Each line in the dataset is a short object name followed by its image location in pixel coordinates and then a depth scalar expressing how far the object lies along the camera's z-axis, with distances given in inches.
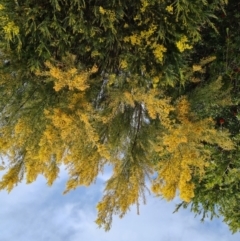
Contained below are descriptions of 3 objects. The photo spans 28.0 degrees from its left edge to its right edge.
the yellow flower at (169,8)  278.1
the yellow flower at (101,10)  271.0
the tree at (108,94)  279.0
